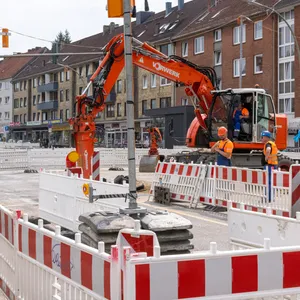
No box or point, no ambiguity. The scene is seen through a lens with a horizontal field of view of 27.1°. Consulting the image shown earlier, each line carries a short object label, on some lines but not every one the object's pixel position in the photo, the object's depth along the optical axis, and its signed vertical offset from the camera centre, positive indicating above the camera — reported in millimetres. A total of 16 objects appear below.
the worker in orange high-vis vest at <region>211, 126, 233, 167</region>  15656 -165
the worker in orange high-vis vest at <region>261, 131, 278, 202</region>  14258 -294
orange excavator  18125 +1342
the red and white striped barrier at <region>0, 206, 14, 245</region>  6508 -885
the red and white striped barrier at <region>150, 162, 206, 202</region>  15875 -974
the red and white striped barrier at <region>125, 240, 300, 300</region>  3889 -880
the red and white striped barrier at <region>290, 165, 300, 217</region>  11780 -878
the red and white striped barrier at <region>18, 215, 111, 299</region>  4285 -903
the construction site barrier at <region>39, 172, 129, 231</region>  9739 -1013
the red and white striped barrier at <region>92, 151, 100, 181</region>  17172 -564
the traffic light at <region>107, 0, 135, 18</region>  6672 +1453
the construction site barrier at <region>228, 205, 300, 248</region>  6078 -901
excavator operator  20453 +868
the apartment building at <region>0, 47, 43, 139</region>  102312 +9197
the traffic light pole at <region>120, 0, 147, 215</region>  6402 +313
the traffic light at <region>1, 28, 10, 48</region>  26516 +4561
